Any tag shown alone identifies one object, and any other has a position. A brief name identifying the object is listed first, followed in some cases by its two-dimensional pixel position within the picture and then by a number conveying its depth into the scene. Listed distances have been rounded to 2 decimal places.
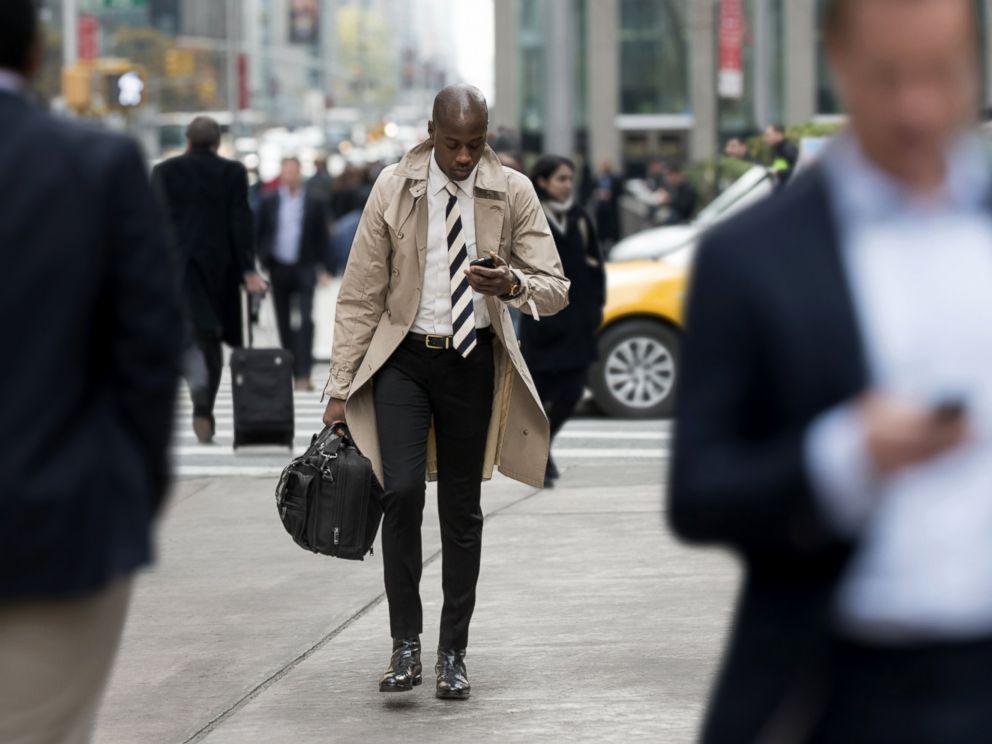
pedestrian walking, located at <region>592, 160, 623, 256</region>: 29.38
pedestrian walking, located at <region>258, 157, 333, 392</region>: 16.59
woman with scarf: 10.91
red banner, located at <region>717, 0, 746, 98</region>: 30.28
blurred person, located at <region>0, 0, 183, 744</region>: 2.89
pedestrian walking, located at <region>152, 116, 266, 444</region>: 13.23
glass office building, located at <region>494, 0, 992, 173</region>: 58.91
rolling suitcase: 12.48
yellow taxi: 14.48
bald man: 6.26
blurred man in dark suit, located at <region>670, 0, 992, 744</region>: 2.24
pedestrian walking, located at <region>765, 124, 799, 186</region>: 16.66
